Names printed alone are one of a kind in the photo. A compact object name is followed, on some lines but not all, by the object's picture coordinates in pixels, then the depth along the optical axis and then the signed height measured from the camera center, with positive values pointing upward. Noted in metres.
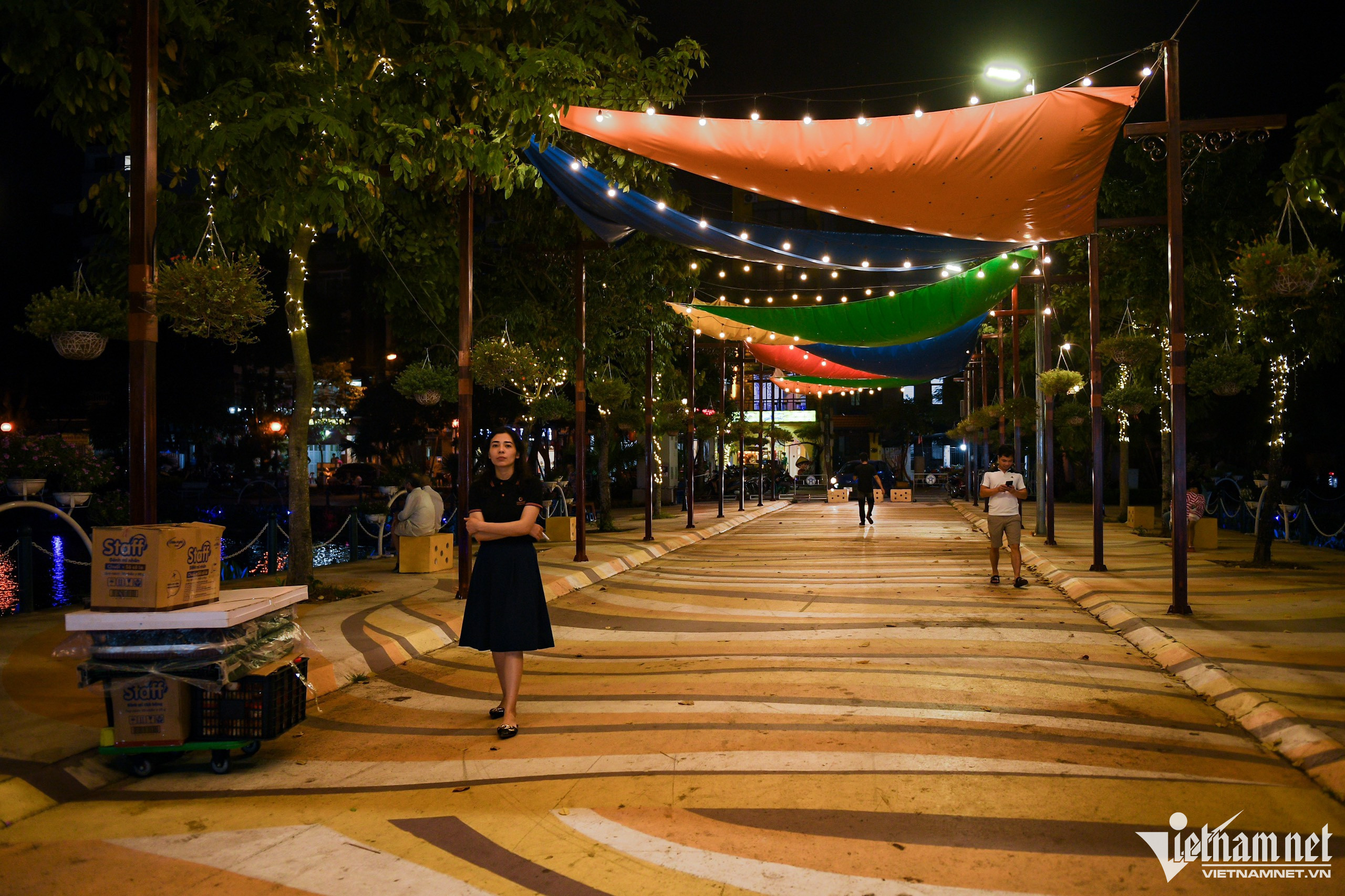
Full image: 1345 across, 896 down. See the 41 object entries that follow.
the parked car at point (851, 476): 47.50 -1.33
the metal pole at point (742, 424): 32.12 +1.06
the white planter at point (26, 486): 12.59 -0.42
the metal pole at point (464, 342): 11.77 +1.41
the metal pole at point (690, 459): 25.12 -0.18
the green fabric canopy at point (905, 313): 19.11 +3.10
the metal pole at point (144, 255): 6.09 +1.34
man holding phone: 12.95 -0.73
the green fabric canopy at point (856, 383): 36.16 +2.75
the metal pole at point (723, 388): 30.59 +2.31
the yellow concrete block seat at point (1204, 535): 16.97 -1.54
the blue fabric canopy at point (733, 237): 12.65 +3.36
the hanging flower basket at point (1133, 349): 16.14 +1.77
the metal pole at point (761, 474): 36.69 -0.90
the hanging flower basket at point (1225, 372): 16.08 +1.35
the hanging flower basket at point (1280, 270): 9.40 +1.84
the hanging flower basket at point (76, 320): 9.40 +1.37
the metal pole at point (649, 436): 20.39 +0.39
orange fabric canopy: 9.34 +3.22
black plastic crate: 5.21 -1.44
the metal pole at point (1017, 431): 24.41 +0.54
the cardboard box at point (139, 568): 5.06 -0.62
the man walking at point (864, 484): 26.42 -0.92
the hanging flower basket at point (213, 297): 6.99 +1.24
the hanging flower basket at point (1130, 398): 19.09 +1.08
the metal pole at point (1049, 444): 18.89 +0.14
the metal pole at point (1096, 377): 13.84 +1.18
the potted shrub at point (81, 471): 14.28 -0.25
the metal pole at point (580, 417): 15.84 +0.62
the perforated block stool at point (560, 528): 19.47 -1.57
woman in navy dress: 6.06 -0.82
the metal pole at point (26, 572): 10.05 -1.29
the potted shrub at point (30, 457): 13.68 -0.03
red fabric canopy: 29.14 +2.93
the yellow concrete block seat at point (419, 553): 13.95 -1.50
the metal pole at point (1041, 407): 19.88 +0.96
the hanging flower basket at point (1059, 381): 18.84 +1.43
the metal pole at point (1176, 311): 9.95 +1.52
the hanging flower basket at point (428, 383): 16.81 +1.29
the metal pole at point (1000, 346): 28.67 +3.44
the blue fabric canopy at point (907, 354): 27.38 +2.95
